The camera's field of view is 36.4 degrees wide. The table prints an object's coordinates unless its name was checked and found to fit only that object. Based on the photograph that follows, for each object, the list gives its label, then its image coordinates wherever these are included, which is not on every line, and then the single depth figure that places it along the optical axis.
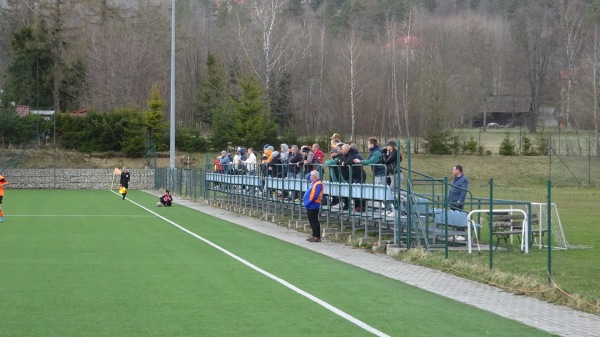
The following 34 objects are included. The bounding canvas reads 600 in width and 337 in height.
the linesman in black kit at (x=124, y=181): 44.91
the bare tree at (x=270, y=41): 71.06
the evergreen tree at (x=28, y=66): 74.00
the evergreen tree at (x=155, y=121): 67.25
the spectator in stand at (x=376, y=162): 21.00
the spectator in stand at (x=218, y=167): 40.97
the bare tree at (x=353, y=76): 73.06
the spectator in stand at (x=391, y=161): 20.19
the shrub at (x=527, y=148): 68.79
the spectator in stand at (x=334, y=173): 24.36
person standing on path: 22.27
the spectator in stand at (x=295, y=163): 27.77
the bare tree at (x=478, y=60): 100.12
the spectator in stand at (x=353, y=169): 22.56
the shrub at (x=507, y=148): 68.44
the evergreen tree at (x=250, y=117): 66.00
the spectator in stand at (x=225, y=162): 39.05
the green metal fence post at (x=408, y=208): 18.92
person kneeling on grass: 38.98
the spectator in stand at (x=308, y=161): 26.69
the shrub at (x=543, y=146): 69.25
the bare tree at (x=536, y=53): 91.88
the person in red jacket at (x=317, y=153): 27.45
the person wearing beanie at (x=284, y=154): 30.66
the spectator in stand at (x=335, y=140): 25.51
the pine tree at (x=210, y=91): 81.62
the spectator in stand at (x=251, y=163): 34.81
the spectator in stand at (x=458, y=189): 20.77
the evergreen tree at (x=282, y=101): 73.50
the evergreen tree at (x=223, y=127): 68.33
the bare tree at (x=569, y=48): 85.36
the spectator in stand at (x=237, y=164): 37.36
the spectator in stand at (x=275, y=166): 30.80
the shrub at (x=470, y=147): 69.00
